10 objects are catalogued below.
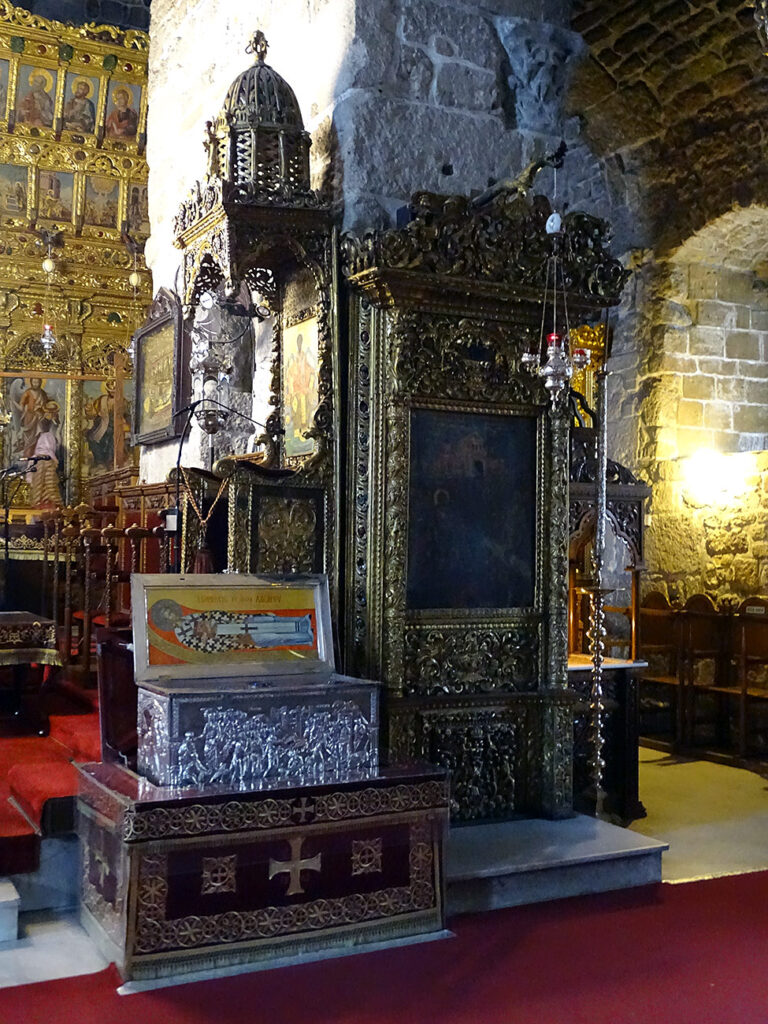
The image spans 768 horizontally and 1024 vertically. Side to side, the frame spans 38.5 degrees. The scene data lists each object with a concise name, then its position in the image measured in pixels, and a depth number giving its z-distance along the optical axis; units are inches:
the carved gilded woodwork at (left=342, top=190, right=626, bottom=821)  163.9
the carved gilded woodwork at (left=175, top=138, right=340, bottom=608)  160.4
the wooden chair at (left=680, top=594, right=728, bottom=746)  267.0
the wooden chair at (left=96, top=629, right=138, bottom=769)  152.1
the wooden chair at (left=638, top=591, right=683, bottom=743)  275.0
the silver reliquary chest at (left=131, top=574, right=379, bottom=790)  134.0
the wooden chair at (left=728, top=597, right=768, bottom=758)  253.4
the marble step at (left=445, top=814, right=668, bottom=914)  147.9
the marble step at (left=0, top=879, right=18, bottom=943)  135.3
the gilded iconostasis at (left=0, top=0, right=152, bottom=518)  409.4
